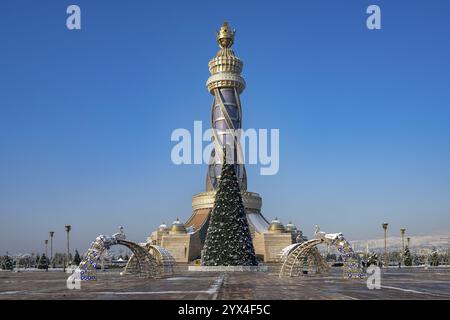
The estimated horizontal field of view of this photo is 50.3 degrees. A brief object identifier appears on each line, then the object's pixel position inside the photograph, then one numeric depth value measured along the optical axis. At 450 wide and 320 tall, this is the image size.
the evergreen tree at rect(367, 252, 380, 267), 75.72
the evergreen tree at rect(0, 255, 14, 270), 80.29
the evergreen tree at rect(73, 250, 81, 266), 88.86
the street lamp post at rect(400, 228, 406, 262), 85.81
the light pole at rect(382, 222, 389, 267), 71.61
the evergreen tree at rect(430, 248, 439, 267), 86.38
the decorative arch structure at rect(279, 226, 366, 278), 32.59
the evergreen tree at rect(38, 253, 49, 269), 78.99
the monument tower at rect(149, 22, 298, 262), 90.88
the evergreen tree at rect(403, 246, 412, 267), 84.82
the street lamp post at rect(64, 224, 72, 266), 68.25
